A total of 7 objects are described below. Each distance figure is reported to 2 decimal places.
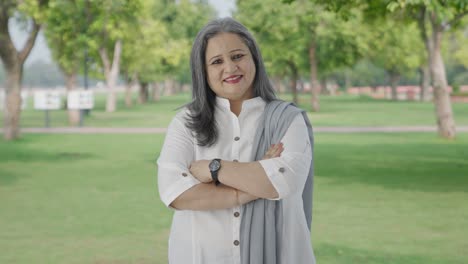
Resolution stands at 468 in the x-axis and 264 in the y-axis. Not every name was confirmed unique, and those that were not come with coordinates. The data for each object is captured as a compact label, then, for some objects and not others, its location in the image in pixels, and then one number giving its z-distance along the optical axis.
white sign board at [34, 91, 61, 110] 29.73
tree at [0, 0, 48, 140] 22.42
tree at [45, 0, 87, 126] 31.97
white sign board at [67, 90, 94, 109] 30.00
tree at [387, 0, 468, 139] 21.97
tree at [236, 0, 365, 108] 40.16
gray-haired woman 3.23
